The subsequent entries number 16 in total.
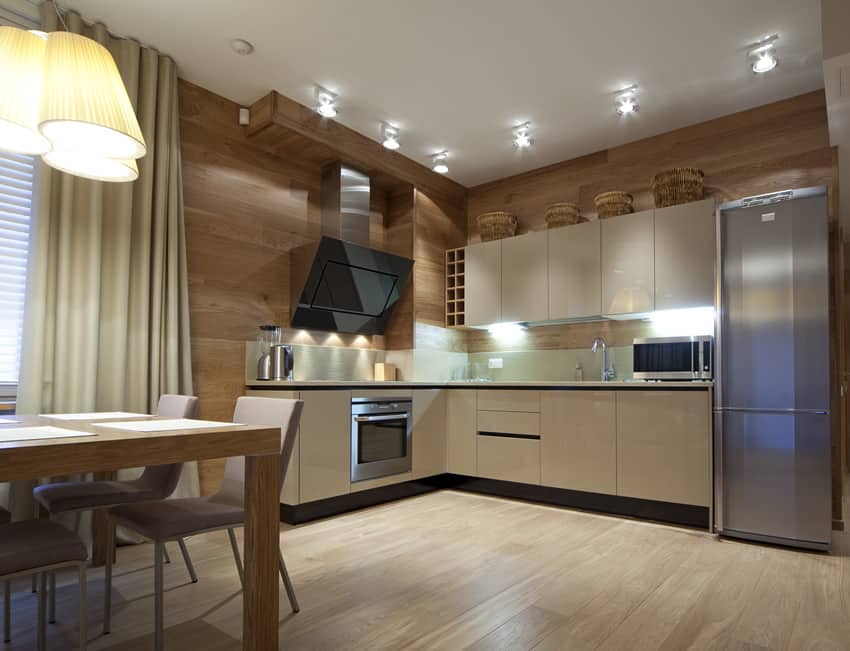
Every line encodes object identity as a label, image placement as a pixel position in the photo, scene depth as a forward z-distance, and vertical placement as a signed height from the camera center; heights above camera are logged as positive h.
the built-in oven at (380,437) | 3.65 -0.59
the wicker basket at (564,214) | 4.41 +1.10
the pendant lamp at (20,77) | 1.70 +0.84
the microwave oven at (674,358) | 3.42 -0.03
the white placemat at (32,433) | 1.34 -0.22
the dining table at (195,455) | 1.24 -0.26
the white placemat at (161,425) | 1.60 -0.23
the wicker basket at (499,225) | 4.81 +1.11
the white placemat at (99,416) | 2.08 -0.26
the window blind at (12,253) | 2.71 +0.47
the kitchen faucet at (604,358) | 4.17 -0.04
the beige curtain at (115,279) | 2.70 +0.37
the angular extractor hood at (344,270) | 3.96 +0.60
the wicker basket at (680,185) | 3.76 +1.15
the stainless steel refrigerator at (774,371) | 2.86 -0.09
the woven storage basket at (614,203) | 4.11 +1.11
